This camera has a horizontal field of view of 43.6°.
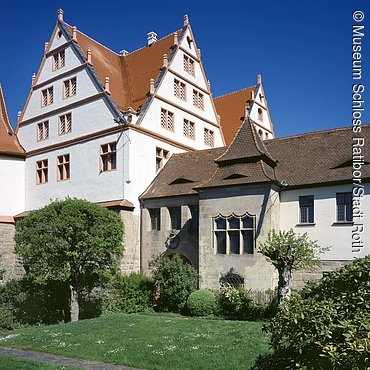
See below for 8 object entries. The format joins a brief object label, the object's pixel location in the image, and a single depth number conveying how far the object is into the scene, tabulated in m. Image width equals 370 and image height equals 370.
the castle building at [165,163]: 21.53
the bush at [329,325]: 5.67
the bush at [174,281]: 21.92
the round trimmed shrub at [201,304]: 20.48
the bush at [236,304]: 19.72
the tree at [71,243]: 21.02
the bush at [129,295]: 22.88
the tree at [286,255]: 17.72
